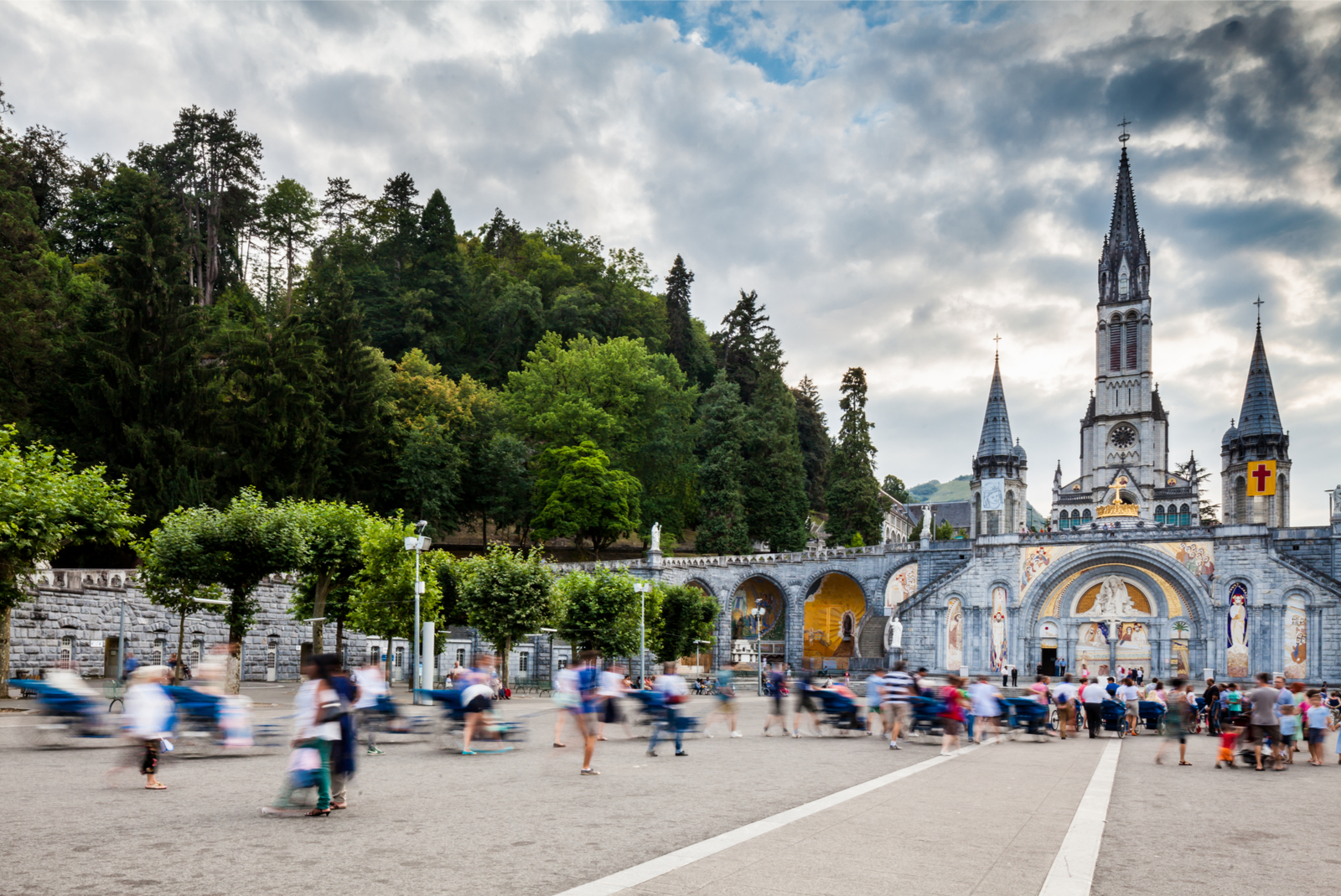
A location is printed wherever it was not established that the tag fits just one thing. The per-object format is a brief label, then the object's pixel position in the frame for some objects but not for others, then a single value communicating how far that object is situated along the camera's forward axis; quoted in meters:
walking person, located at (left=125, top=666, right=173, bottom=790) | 10.66
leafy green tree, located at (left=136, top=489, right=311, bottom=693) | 26.34
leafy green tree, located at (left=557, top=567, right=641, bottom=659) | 38.25
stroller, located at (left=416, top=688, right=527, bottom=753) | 15.53
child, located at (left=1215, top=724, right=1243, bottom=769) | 16.19
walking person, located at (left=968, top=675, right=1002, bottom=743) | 19.03
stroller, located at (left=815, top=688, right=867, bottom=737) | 20.09
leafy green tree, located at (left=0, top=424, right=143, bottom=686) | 20.80
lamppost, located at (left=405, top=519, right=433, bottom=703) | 25.65
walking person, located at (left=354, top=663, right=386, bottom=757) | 14.79
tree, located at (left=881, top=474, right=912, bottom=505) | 136.38
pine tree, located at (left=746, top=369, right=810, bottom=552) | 64.31
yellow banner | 64.38
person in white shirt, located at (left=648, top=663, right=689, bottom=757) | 15.70
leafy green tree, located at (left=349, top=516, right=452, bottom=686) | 31.70
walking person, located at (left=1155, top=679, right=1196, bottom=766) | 16.61
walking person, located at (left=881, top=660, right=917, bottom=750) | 18.31
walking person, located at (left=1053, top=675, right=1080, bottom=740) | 22.14
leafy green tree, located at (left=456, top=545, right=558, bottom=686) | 32.94
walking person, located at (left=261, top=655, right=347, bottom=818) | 8.90
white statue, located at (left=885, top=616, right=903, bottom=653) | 53.69
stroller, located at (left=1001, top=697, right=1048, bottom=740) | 20.89
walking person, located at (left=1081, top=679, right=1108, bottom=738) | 22.09
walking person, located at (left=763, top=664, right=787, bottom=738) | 20.30
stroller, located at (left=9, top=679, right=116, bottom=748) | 13.95
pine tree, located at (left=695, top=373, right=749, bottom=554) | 62.25
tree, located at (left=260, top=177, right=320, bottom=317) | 65.81
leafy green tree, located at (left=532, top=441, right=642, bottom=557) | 57.16
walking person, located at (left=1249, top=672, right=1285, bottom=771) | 15.83
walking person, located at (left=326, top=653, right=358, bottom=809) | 9.09
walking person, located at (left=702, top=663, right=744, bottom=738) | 19.61
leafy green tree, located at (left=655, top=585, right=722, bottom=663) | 44.91
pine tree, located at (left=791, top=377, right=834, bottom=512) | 79.25
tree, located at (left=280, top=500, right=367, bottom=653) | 33.09
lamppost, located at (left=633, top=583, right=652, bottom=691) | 36.59
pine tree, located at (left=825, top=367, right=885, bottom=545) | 66.31
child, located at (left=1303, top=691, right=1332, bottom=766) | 17.44
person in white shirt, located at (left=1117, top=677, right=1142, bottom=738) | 24.01
